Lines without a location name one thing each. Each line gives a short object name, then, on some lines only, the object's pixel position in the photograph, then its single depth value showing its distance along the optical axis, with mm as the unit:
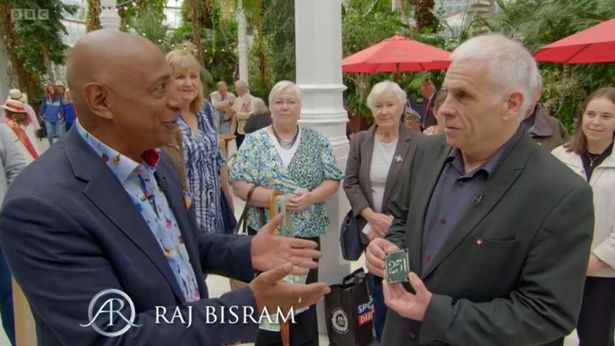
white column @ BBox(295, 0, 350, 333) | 4031
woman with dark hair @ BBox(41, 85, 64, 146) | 13508
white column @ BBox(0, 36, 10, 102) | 16938
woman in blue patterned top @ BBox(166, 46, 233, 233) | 2912
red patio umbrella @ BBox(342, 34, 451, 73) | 7176
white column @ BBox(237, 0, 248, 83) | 15984
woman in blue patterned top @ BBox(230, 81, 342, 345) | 3246
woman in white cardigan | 2682
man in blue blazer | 1133
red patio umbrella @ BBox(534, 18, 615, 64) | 4596
